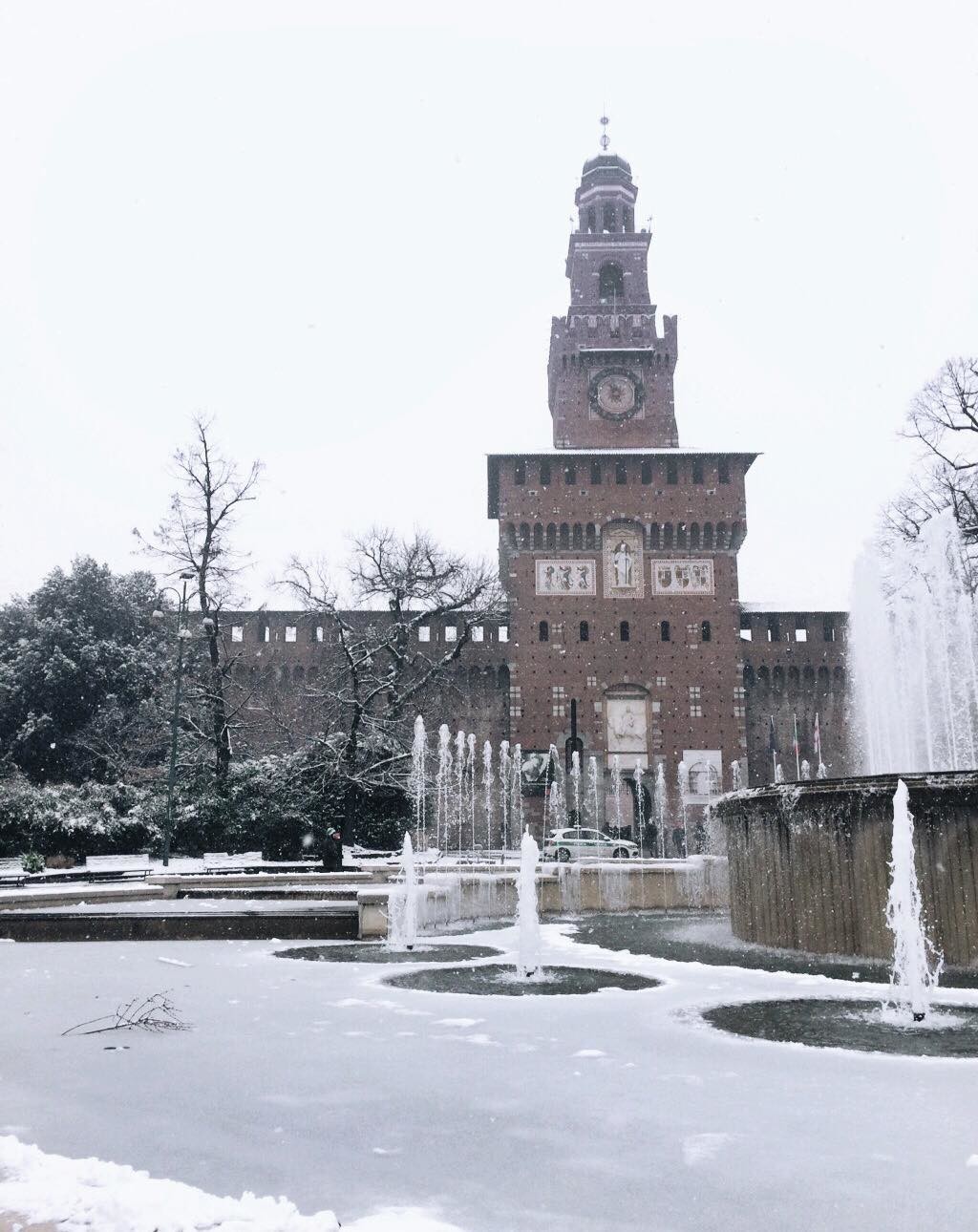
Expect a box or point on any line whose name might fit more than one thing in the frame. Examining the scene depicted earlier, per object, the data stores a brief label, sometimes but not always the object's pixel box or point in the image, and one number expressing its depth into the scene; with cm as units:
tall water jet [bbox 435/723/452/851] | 3284
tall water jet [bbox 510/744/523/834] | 3516
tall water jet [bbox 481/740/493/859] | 3434
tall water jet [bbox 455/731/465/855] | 3475
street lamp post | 2003
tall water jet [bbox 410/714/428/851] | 2429
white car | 2680
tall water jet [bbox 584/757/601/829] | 3512
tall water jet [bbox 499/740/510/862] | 3550
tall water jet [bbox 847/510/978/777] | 1905
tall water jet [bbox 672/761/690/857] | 3538
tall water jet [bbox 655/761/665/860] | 3478
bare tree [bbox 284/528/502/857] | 2541
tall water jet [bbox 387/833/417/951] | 955
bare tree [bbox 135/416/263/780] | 2753
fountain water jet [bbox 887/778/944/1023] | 582
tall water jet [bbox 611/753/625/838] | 3488
